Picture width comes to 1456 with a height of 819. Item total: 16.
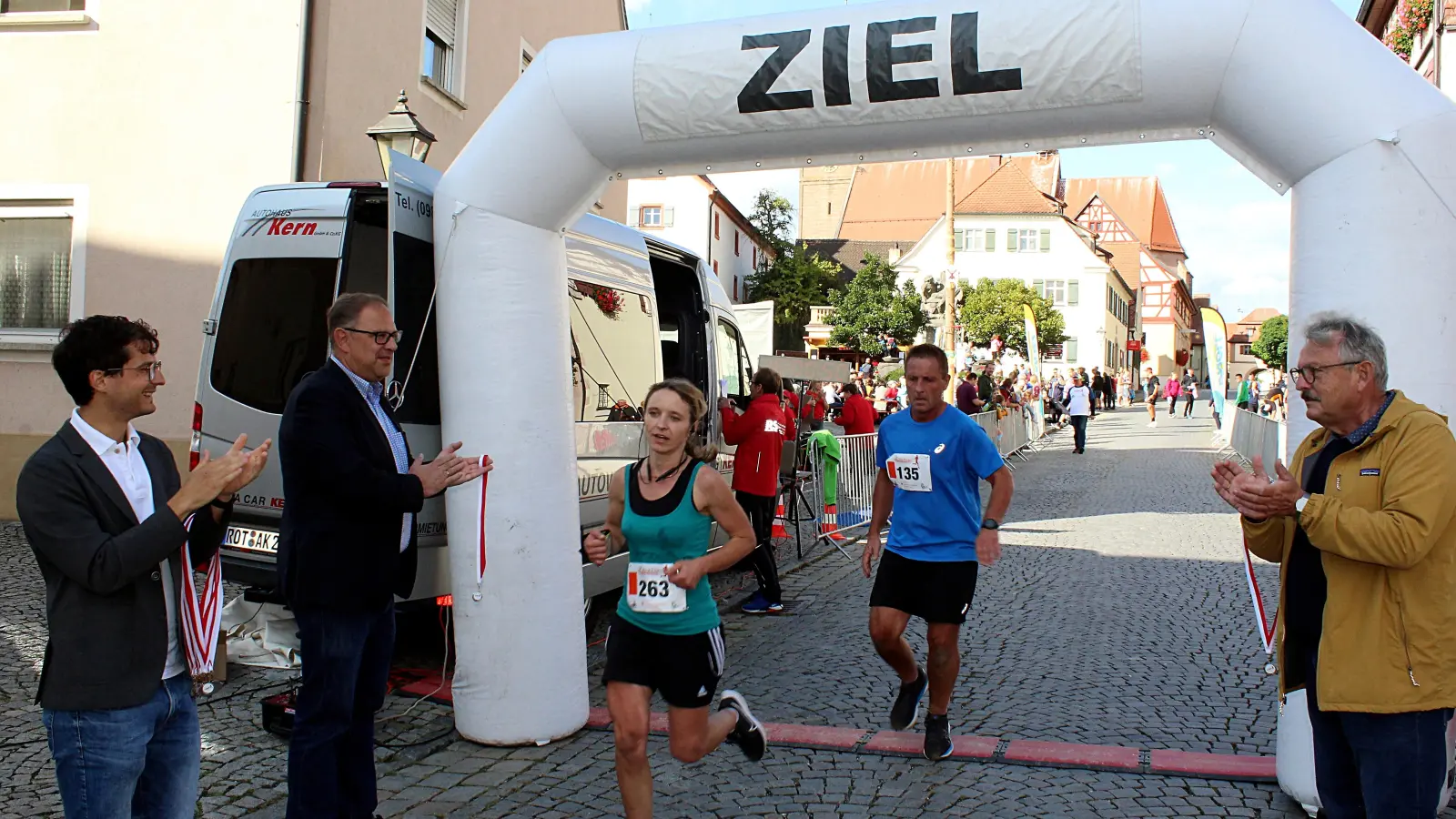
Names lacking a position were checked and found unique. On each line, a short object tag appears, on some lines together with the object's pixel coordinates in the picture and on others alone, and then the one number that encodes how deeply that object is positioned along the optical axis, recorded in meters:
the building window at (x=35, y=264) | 11.91
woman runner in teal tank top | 3.91
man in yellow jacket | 2.80
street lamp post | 9.15
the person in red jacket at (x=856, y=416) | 13.72
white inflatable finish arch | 4.12
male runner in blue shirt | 5.11
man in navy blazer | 3.65
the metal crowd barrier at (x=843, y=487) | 11.55
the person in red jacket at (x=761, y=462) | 8.49
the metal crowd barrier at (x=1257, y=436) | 18.06
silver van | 5.86
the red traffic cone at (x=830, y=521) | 11.63
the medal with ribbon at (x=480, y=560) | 5.14
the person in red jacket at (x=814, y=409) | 14.17
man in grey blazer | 2.73
